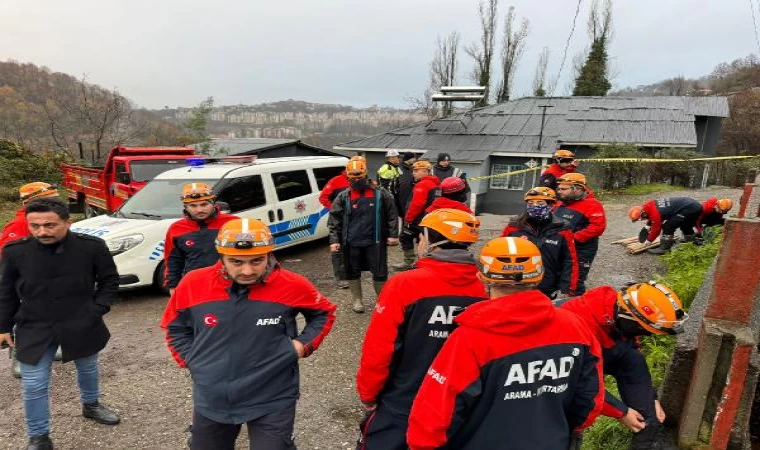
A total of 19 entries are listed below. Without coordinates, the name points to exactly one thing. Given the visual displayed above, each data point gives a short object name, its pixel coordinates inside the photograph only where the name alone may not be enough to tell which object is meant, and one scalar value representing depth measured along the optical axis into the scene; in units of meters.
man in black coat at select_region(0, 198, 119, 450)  3.09
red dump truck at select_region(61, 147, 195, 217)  10.20
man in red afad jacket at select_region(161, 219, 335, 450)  2.27
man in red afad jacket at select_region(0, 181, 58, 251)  4.21
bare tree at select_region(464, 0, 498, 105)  37.88
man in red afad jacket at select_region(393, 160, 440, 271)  6.67
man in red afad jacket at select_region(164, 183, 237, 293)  3.84
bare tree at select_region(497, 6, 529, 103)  38.31
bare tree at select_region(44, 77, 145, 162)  21.05
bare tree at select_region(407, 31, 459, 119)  41.22
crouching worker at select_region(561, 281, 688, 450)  2.19
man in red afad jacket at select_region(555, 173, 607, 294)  4.84
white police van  6.10
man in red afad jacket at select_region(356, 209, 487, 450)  2.23
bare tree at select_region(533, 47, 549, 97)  48.19
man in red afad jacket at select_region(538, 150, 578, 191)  7.05
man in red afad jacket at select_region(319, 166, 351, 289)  7.07
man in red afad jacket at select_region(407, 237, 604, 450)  1.72
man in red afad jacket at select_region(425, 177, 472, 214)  5.43
